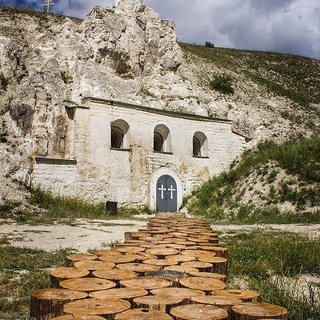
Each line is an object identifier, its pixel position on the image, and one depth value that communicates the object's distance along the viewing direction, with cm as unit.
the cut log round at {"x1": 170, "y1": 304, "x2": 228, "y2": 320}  212
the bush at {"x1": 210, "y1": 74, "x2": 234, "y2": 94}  3209
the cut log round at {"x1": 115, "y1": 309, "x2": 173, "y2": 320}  210
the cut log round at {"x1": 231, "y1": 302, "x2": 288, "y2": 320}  224
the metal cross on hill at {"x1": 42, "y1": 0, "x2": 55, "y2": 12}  3528
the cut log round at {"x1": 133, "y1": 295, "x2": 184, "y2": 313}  232
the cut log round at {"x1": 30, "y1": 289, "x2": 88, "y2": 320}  244
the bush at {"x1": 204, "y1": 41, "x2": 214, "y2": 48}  4951
